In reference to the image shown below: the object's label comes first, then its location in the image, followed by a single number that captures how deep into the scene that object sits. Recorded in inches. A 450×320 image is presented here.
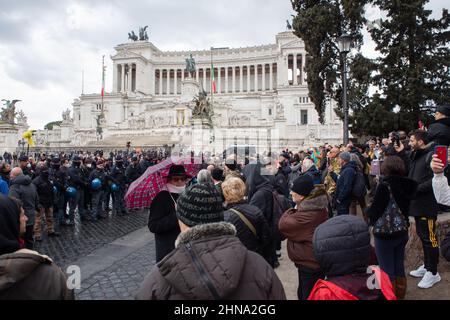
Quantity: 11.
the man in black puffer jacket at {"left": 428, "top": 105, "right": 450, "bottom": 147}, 194.4
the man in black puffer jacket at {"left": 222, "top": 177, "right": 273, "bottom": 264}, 140.0
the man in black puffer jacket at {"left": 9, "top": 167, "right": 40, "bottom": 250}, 273.1
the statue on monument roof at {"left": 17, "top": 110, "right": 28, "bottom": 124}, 1754.4
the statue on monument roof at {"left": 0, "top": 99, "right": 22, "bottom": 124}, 1457.9
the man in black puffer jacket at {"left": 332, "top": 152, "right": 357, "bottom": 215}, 236.5
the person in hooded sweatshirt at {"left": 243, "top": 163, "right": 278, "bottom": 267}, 181.5
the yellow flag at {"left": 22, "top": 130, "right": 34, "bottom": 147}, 839.8
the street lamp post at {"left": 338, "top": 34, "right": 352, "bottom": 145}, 405.4
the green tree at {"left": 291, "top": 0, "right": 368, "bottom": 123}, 663.1
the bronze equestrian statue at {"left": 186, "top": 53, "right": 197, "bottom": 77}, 2406.5
